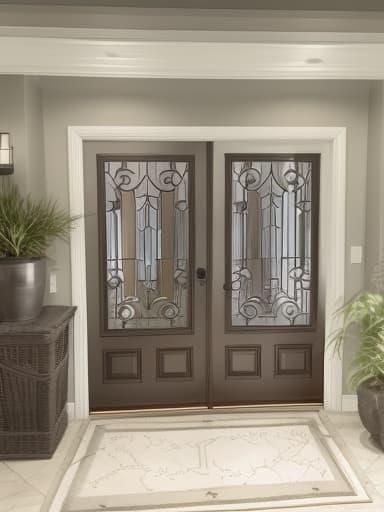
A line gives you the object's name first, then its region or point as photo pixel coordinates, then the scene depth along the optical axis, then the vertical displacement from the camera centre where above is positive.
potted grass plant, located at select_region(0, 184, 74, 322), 3.11 -0.15
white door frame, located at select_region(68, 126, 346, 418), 3.66 +0.28
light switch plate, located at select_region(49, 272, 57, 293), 3.71 -0.35
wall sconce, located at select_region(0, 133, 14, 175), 3.25 +0.46
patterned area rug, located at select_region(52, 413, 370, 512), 2.79 -1.34
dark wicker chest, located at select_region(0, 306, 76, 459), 3.08 -0.89
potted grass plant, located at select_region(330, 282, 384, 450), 3.25 -0.79
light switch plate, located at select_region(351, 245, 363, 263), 3.81 -0.16
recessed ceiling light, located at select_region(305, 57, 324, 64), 2.84 +0.89
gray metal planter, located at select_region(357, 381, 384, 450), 3.21 -1.05
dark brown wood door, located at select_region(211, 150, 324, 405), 3.92 -0.37
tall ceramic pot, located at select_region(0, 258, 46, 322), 3.09 -0.32
